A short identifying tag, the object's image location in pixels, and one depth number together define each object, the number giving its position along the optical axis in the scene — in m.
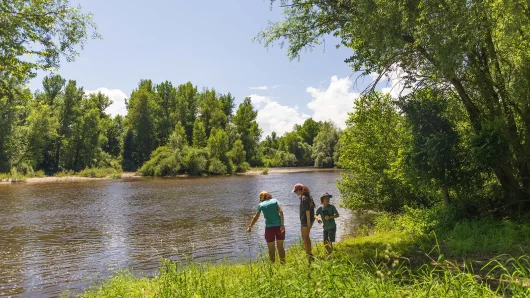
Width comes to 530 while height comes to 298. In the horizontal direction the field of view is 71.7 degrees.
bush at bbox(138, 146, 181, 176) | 63.47
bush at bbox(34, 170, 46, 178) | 55.53
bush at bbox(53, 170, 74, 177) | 57.91
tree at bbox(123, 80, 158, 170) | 76.50
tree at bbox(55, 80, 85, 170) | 65.38
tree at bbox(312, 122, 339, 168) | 88.31
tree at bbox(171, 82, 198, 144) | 82.62
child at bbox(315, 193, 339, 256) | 9.61
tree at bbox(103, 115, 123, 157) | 79.38
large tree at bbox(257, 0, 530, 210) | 9.52
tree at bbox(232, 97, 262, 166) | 85.75
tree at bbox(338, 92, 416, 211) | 17.94
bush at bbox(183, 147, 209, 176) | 64.69
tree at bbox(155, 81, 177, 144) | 80.75
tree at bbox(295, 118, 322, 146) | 119.44
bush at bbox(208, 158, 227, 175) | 66.12
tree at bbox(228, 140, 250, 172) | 74.23
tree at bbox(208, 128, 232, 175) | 67.25
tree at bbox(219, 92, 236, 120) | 91.31
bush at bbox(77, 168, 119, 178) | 59.59
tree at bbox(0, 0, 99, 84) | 9.20
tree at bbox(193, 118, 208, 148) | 74.19
